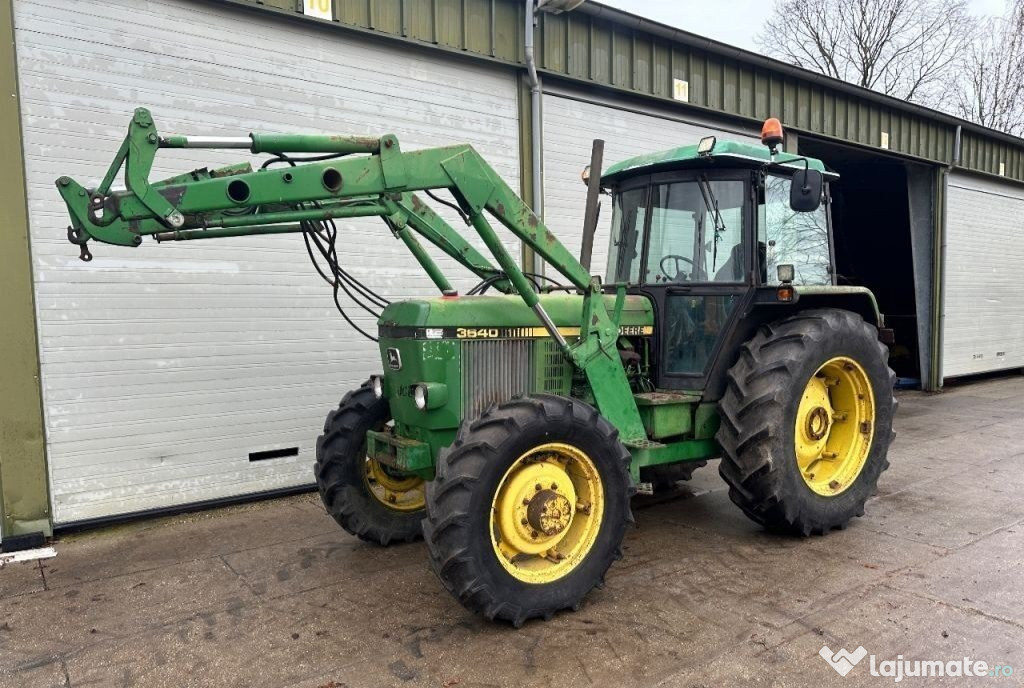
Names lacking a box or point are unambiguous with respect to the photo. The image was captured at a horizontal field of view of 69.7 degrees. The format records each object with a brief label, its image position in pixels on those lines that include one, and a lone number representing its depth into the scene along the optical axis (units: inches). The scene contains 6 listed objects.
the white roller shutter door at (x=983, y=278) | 474.3
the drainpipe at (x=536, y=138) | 269.6
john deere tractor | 126.6
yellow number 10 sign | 223.0
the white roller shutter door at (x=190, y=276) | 194.2
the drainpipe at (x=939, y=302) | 454.6
